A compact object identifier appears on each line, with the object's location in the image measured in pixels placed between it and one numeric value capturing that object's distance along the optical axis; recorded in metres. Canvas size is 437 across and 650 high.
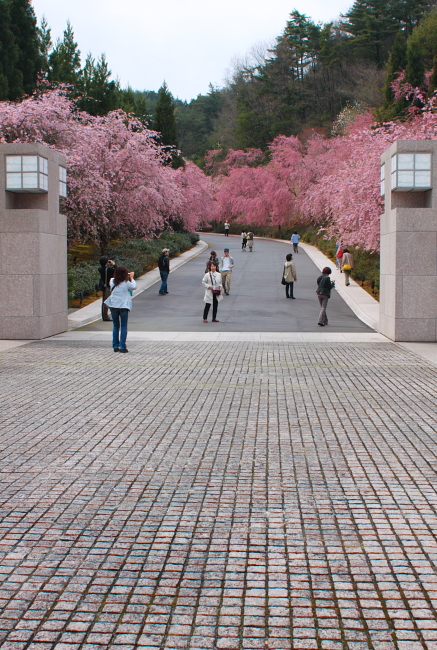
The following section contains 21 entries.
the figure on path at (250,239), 46.28
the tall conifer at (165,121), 52.62
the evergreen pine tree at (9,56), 36.50
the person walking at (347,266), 27.78
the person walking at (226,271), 25.39
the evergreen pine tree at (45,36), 51.16
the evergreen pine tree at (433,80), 32.22
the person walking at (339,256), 32.88
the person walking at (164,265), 25.42
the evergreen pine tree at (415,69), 35.03
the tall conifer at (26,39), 38.97
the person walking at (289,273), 23.63
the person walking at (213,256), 22.68
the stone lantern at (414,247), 15.41
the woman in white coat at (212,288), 18.50
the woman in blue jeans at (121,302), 13.57
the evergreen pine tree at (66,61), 45.84
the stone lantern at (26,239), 15.60
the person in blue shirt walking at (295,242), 45.28
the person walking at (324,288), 17.92
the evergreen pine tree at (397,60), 36.80
